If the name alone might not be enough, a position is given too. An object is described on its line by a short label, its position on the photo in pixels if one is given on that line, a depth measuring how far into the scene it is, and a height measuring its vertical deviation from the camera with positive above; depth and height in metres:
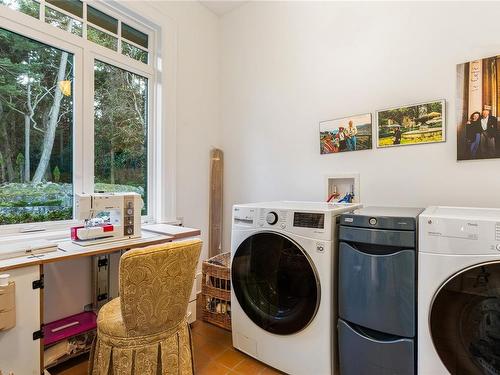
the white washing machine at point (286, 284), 1.53 -0.60
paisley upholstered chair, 1.26 -0.65
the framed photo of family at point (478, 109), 1.69 +0.49
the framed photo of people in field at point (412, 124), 1.87 +0.44
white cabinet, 1.28 -0.70
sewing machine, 1.72 -0.23
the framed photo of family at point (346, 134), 2.16 +0.42
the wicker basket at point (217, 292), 2.18 -0.86
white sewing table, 1.30 -0.64
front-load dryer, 1.14 -0.47
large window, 1.85 +0.60
